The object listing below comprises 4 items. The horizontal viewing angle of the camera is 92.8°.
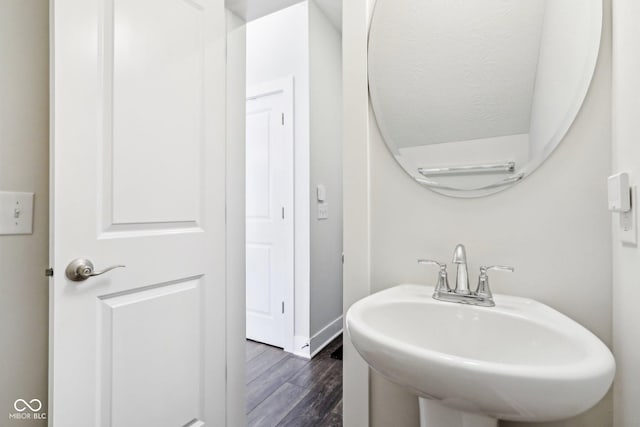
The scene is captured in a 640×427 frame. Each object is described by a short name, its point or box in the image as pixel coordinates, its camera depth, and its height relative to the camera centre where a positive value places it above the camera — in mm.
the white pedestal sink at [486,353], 468 -267
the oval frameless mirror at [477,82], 812 +396
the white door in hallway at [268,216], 2346 -6
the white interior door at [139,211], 814 +13
